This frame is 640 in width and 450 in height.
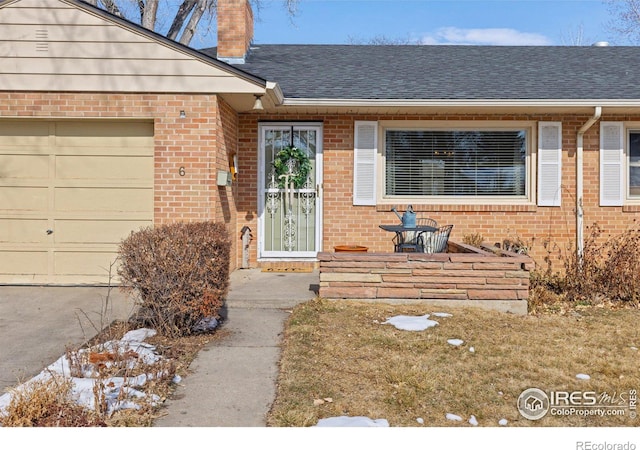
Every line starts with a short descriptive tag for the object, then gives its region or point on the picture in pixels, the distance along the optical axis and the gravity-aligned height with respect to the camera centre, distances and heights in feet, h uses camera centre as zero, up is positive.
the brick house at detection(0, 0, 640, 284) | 22.00 +4.07
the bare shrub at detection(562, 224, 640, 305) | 20.93 -2.31
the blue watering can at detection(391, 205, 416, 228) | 22.48 +0.11
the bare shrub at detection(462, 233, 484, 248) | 26.33 -0.90
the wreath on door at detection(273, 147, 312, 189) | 27.43 +3.05
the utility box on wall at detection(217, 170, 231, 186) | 22.84 +1.93
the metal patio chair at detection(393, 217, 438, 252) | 23.34 -0.98
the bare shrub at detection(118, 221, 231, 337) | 14.76 -1.58
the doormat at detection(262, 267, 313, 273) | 26.99 -2.57
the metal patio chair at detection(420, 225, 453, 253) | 23.90 -0.95
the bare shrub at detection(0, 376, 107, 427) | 9.42 -3.61
